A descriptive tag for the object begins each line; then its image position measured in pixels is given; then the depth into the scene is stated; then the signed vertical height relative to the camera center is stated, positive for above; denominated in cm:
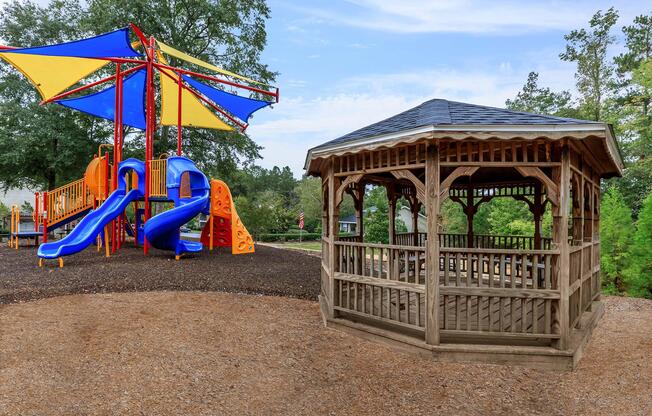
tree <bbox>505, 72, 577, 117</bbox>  2361 +790
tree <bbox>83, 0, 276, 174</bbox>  1855 +980
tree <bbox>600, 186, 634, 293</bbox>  1152 -100
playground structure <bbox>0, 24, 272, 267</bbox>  1112 +153
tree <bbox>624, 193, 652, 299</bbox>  1070 -143
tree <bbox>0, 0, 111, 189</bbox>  1780 +474
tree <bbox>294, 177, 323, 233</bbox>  4069 +79
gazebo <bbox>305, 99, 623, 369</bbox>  459 -50
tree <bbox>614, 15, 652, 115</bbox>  1981 +884
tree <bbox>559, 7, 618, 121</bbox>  2014 +835
